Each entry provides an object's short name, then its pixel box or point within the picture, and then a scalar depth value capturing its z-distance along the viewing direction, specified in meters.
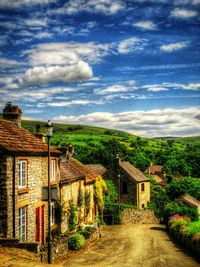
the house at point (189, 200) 45.05
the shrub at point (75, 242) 24.80
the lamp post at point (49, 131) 18.55
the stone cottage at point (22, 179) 17.73
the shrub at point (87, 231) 28.67
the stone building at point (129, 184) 55.28
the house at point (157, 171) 106.91
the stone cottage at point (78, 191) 27.53
